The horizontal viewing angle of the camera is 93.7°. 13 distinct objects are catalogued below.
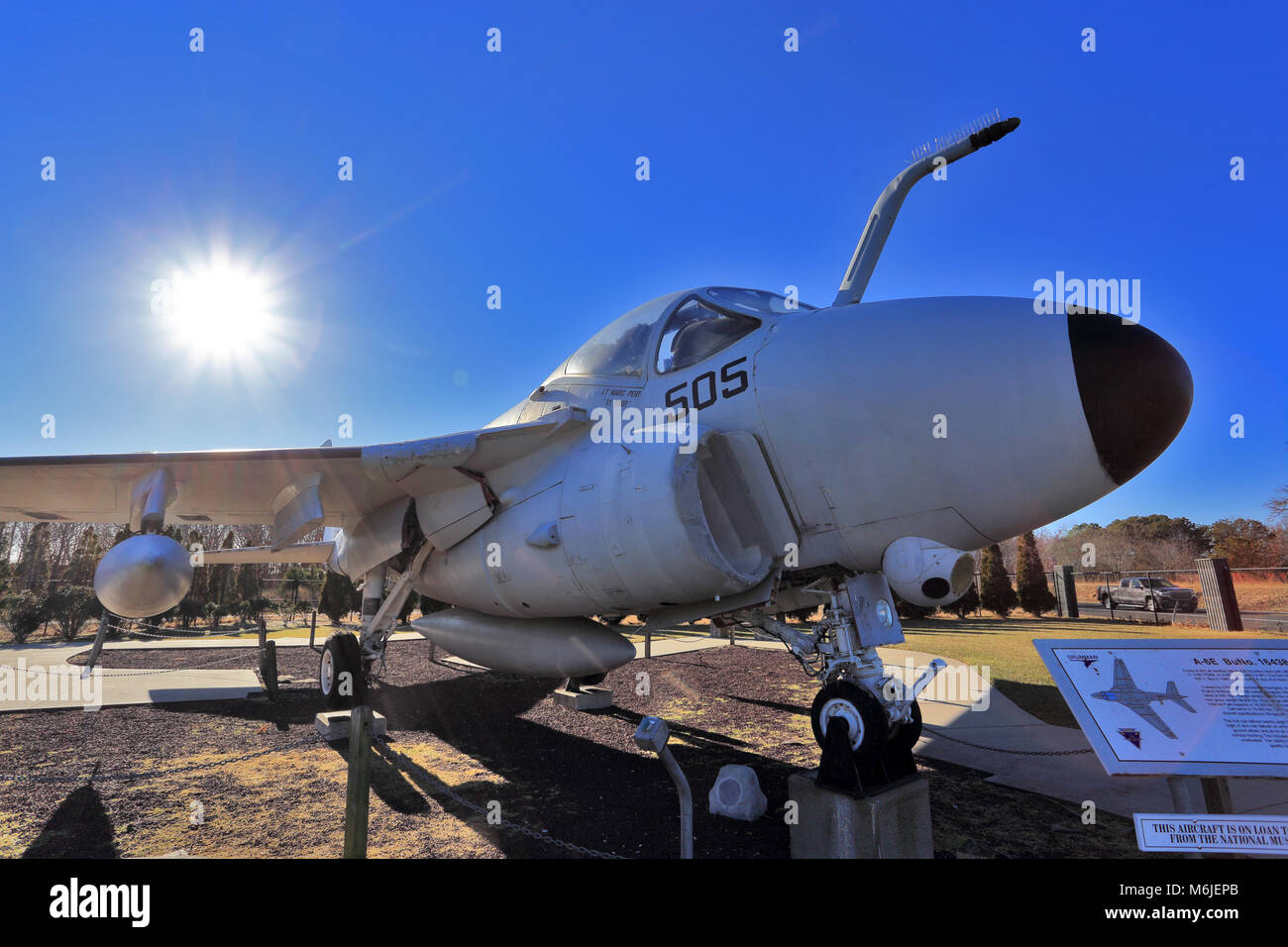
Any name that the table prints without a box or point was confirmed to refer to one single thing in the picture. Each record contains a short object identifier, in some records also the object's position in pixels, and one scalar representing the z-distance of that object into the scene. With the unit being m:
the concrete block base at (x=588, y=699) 8.49
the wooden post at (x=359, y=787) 2.82
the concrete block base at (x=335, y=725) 6.60
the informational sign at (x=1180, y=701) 2.55
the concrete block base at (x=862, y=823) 3.43
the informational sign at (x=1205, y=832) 2.30
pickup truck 23.05
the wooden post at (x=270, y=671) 8.74
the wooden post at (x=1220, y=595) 15.84
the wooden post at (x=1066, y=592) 24.47
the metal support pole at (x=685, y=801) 2.66
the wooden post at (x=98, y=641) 10.78
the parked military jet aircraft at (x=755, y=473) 3.35
